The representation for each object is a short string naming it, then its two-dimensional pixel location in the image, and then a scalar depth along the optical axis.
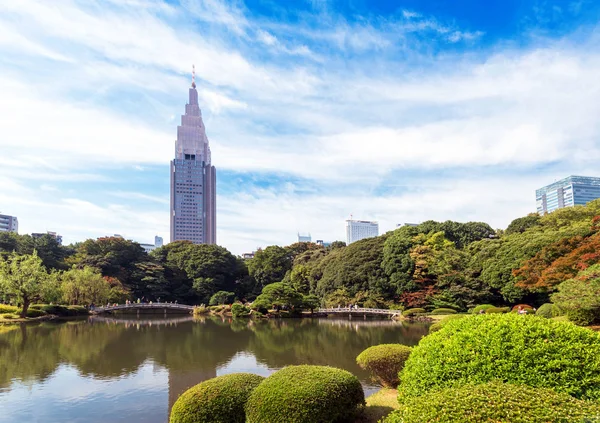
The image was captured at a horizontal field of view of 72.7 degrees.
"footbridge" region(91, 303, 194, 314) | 37.82
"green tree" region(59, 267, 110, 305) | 35.81
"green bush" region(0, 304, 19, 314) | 30.43
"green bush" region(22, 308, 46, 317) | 30.28
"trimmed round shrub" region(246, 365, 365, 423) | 5.64
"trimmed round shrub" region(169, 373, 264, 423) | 5.96
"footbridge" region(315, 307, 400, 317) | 33.13
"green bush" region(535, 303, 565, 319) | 17.98
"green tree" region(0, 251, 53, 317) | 28.72
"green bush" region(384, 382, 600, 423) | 3.23
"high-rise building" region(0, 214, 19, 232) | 104.91
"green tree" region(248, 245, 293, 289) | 48.19
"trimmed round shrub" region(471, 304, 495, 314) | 27.20
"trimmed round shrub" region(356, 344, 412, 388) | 8.45
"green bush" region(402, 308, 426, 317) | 31.22
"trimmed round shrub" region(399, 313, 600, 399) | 4.36
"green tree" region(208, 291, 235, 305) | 42.95
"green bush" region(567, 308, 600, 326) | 14.18
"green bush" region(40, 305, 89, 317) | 31.94
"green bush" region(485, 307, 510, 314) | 26.19
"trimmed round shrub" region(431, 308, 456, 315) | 30.59
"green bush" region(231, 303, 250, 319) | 34.84
